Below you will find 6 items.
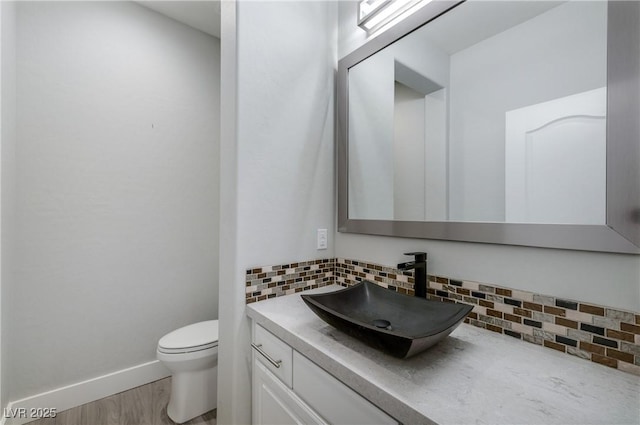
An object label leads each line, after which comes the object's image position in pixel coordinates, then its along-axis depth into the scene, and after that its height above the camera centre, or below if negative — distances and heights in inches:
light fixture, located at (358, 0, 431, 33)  48.0 +37.0
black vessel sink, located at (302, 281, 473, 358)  28.5 -14.5
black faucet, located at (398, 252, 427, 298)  43.4 -10.2
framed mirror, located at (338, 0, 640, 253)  29.3 +12.5
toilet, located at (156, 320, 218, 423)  61.6 -38.3
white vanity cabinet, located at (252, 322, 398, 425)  28.7 -22.7
